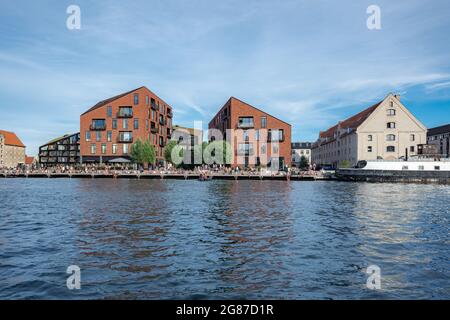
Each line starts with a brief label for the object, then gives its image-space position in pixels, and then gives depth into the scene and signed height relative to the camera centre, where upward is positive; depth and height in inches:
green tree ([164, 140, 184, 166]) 3784.5 +170.2
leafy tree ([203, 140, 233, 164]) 3206.2 +153.5
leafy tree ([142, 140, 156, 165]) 3336.6 +145.0
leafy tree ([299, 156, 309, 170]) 4957.2 +63.2
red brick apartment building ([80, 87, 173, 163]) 3587.6 +437.3
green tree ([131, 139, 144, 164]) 3327.5 +159.8
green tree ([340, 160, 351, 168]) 3068.4 +38.5
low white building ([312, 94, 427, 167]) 3120.1 +331.6
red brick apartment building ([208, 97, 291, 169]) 3385.8 +311.6
